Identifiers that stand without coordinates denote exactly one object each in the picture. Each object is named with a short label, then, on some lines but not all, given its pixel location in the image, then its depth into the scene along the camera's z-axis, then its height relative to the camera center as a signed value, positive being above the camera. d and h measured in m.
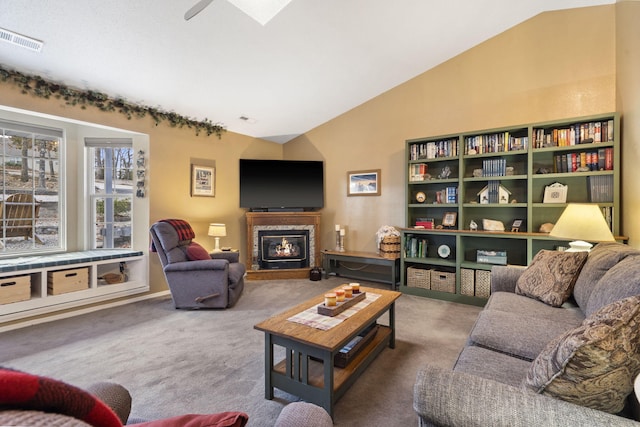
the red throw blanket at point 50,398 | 0.34 -0.22
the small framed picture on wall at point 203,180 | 4.63 +0.51
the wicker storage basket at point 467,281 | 3.76 -0.87
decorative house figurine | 3.80 +0.22
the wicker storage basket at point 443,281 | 3.90 -0.91
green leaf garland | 3.03 +1.33
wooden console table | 4.46 -0.90
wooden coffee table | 1.70 -0.89
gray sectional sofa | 0.90 -0.57
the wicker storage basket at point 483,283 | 3.64 -0.87
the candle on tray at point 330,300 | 2.17 -0.64
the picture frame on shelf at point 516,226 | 3.74 -0.18
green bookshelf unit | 3.28 +0.23
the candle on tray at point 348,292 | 2.39 -0.64
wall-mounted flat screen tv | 5.20 +0.50
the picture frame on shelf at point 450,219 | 4.17 -0.10
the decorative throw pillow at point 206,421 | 0.61 -0.43
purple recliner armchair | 3.48 -0.76
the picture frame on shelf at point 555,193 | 3.49 +0.22
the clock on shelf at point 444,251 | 4.20 -0.55
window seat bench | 2.96 -0.76
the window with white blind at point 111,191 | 4.09 +0.30
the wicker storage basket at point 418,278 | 4.08 -0.90
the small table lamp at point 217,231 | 4.54 -0.28
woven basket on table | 4.47 -0.50
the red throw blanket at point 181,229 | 3.75 -0.21
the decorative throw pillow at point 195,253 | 3.76 -0.51
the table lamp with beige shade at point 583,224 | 2.34 -0.10
